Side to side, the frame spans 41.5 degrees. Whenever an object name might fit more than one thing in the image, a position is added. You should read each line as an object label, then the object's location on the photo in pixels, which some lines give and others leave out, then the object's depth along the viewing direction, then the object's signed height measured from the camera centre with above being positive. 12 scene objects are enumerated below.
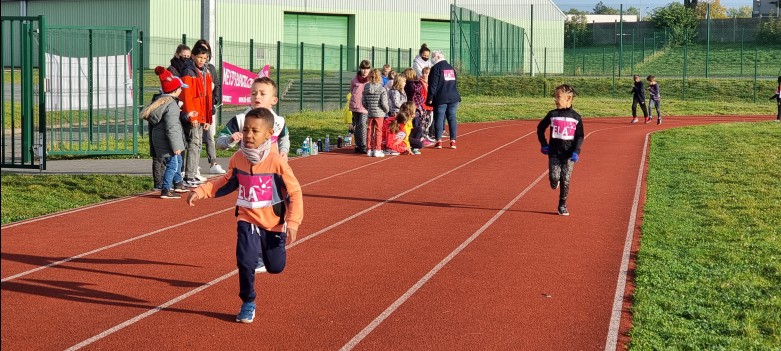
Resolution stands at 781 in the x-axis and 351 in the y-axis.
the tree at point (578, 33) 71.00 +5.45
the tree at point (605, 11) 151.62 +15.02
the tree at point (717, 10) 123.11 +12.72
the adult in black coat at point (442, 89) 19.61 +0.41
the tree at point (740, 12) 150.39 +15.22
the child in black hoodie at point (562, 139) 11.66 -0.32
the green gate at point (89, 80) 17.33 +0.50
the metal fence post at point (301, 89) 30.52 +0.60
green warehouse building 47.19 +4.44
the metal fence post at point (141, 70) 17.84 +0.70
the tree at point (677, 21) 67.06 +6.29
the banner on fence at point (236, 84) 19.56 +0.49
